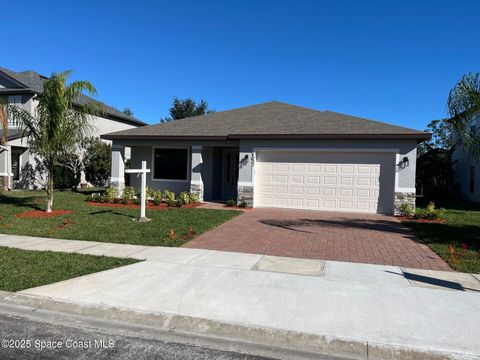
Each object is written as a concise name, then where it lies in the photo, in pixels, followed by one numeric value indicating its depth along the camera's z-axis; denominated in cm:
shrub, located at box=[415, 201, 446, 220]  1326
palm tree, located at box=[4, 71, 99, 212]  1216
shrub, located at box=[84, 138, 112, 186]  2450
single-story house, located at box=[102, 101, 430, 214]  1434
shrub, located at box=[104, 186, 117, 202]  1627
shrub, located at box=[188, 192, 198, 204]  1633
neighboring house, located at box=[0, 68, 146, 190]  2144
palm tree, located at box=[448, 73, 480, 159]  943
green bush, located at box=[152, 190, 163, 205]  1613
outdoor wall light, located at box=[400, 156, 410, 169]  1394
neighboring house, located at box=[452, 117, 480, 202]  2200
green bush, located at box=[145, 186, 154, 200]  1709
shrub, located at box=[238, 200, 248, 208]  1557
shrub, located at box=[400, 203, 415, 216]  1382
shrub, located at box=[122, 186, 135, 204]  1611
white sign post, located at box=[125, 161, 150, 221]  1134
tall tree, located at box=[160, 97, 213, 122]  5057
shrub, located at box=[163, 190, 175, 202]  1615
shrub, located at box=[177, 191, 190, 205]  1582
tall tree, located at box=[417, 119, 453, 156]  2788
